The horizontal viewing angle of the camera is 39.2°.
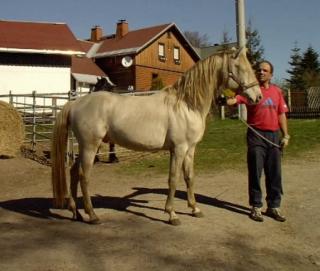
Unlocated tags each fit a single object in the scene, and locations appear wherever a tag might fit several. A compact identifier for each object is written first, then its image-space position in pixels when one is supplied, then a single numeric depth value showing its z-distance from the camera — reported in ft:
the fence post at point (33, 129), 37.50
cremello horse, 17.43
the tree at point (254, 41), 115.79
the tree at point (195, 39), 216.13
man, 17.97
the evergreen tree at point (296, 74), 131.25
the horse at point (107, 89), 34.42
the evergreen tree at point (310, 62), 138.45
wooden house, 114.83
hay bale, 34.73
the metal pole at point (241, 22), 47.26
